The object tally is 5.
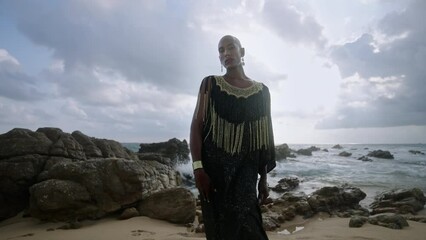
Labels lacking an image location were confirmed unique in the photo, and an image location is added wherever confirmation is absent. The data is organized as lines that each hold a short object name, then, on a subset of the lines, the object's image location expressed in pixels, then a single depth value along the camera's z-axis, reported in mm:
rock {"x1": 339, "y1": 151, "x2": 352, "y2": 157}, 45919
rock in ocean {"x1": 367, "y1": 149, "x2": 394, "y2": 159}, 38394
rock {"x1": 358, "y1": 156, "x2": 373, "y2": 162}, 34472
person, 2197
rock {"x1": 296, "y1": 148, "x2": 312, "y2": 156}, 50875
